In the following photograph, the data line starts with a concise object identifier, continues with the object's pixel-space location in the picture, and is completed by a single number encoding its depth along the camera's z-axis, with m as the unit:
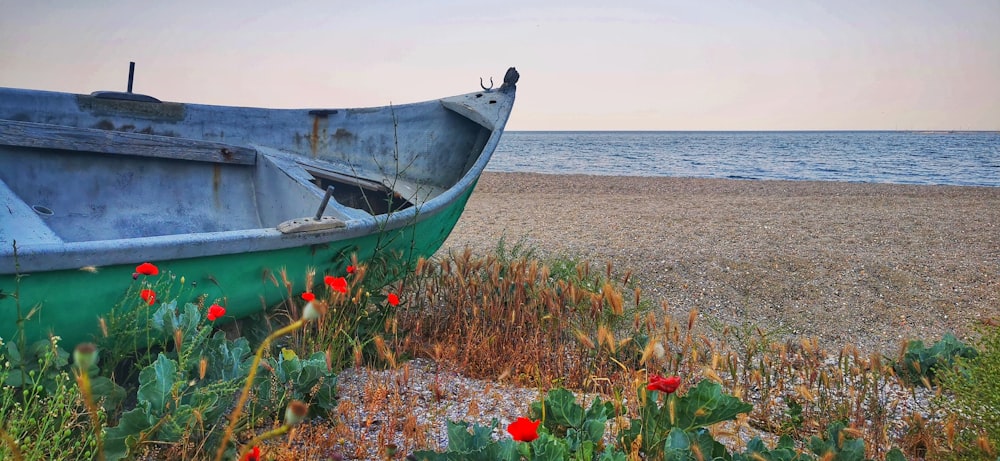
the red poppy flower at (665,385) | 1.78
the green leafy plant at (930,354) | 3.96
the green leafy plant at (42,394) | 2.06
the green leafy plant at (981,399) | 2.57
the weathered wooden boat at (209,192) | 3.00
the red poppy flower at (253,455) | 1.60
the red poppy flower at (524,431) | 1.60
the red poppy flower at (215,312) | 2.51
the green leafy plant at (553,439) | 2.15
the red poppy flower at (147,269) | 2.54
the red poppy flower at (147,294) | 2.57
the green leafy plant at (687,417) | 2.35
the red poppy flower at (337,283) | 2.42
